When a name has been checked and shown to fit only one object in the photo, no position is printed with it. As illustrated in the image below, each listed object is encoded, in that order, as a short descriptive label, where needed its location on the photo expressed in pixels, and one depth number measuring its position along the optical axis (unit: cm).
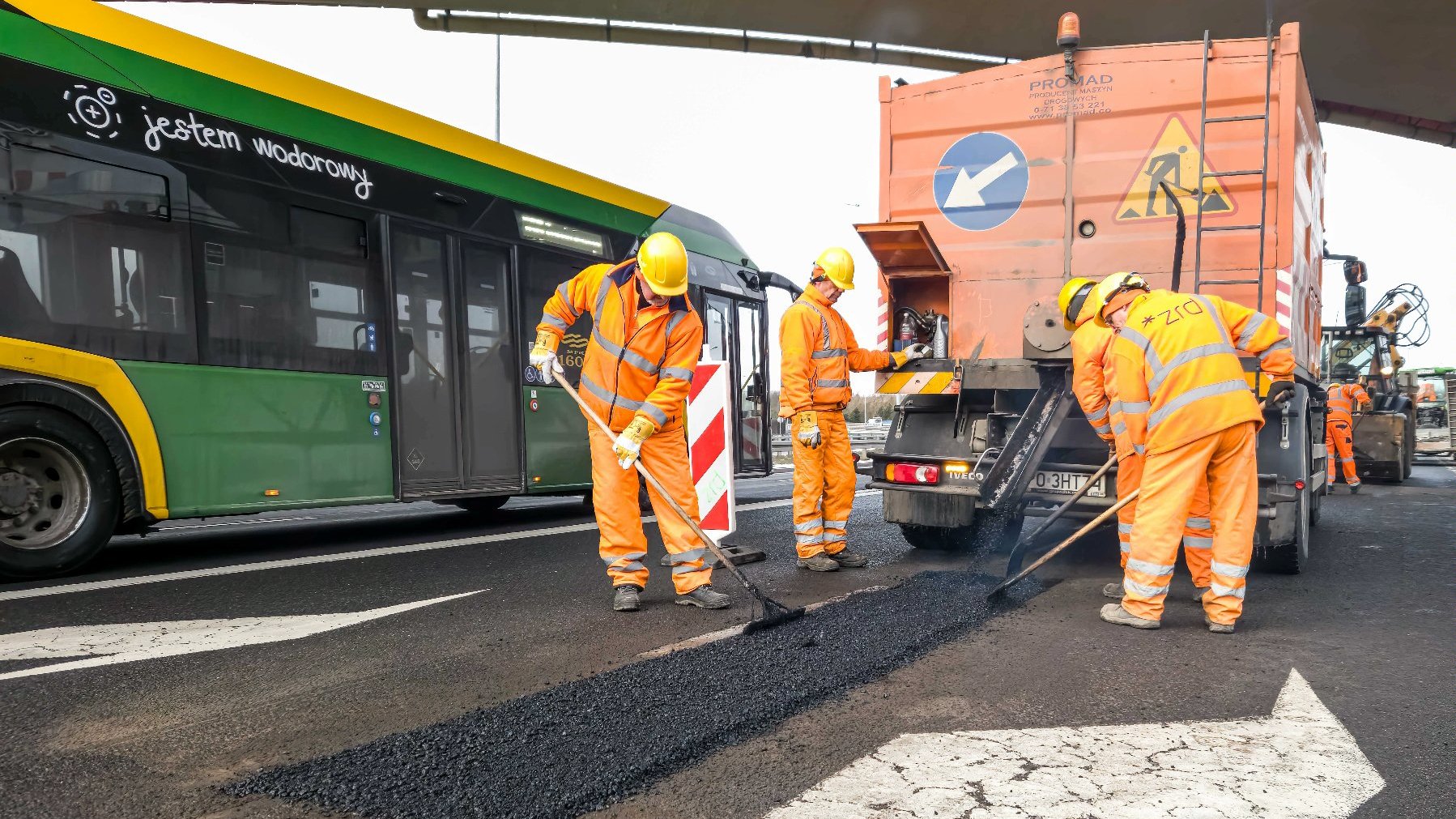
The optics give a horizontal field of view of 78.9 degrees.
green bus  506
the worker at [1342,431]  1189
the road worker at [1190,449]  404
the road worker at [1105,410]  441
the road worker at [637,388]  439
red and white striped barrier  591
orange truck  526
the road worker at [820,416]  566
